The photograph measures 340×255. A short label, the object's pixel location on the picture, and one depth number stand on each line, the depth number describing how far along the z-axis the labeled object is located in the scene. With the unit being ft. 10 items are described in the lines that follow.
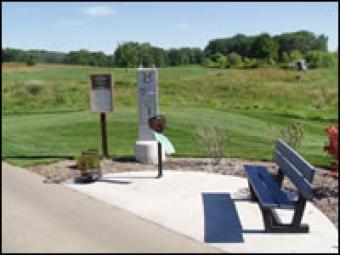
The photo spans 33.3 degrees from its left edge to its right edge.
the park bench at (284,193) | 20.63
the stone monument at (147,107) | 34.45
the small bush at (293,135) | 33.78
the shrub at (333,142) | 24.94
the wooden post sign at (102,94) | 36.29
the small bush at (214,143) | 34.47
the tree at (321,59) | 266.77
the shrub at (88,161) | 30.60
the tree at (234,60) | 245.24
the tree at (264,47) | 278.05
